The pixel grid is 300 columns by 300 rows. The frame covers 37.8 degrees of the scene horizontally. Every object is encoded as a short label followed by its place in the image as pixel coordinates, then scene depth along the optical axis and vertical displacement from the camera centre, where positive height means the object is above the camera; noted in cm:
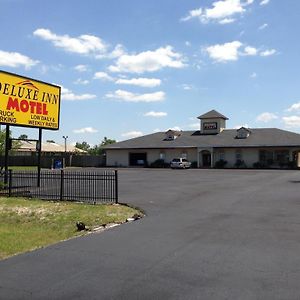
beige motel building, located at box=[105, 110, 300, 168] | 5578 +236
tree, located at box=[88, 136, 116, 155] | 10482 +451
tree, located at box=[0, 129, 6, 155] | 7700 +371
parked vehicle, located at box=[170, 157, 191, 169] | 5538 +17
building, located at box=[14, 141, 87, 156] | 8106 +302
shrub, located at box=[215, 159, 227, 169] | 5808 +10
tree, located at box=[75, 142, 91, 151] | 14088 +603
